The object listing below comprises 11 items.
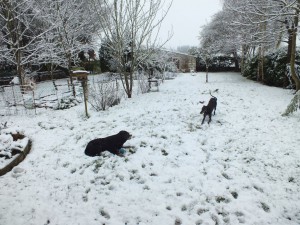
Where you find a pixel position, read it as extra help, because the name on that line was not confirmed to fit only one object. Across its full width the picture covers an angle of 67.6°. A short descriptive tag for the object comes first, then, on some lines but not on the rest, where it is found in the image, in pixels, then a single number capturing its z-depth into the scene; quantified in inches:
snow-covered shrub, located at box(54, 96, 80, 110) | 398.9
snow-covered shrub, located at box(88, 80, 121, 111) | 369.4
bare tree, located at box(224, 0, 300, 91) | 347.4
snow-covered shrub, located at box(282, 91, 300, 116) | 262.5
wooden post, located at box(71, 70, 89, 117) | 312.7
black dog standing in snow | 281.0
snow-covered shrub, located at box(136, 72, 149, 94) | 512.1
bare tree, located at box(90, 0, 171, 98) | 422.3
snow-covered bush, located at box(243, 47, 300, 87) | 507.8
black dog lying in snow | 212.7
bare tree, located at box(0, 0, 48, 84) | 442.0
